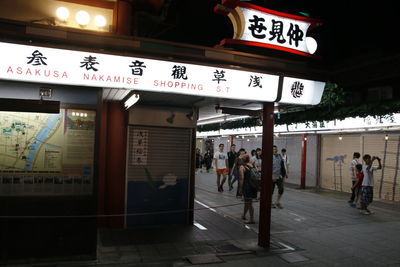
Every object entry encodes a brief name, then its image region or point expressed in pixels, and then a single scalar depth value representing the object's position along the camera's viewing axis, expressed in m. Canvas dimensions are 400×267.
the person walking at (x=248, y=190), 8.80
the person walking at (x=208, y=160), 24.48
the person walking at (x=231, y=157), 15.31
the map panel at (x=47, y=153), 6.05
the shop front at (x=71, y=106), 5.30
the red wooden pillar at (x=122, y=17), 7.93
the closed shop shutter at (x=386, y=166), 12.85
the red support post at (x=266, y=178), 7.06
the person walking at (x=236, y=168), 11.08
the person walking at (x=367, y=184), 10.58
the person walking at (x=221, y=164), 14.74
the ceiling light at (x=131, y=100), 6.23
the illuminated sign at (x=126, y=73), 5.04
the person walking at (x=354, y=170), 12.21
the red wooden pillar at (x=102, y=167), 8.21
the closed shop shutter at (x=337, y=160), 14.89
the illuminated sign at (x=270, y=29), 6.80
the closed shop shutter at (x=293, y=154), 17.80
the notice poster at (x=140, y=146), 8.41
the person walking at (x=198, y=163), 22.59
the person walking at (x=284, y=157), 12.65
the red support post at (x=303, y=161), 16.81
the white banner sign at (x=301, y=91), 6.88
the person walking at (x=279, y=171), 11.13
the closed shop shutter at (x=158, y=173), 8.38
